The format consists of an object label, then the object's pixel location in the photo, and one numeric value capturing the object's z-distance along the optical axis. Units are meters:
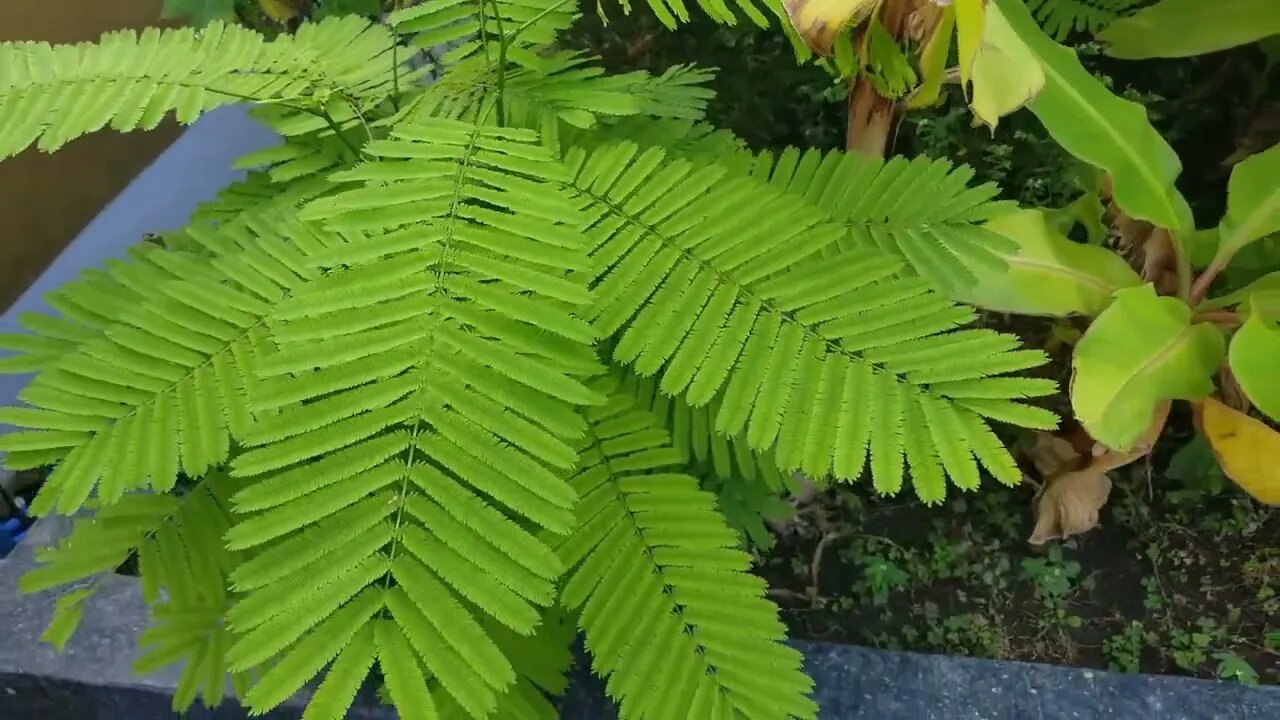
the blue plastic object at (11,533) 1.36
